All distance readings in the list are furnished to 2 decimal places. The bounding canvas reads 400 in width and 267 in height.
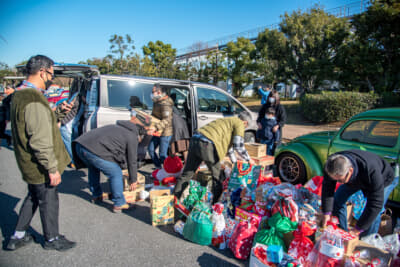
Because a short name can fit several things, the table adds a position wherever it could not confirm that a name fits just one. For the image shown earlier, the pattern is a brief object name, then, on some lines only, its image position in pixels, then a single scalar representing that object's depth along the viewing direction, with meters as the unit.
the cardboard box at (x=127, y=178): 4.23
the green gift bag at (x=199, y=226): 2.88
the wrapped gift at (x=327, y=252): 2.17
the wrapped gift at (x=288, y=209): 2.69
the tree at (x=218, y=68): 22.63
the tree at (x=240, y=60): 21.61
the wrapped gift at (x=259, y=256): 2.34
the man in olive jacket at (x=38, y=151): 2.39
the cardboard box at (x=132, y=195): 3.90
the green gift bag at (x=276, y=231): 2.49
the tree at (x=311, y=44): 15.41
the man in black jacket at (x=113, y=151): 3.34
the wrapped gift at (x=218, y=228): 2.90
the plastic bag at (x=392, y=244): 2.41
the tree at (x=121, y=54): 22.14
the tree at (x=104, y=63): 23.79
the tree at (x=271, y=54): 17.45
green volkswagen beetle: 3.44
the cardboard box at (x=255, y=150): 4.30
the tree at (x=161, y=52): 27.25
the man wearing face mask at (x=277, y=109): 5.91
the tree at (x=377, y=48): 11.80
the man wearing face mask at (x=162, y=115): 5.06
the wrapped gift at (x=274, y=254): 2.33
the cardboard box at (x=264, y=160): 4.19
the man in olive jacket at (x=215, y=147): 3.40
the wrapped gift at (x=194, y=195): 3.41
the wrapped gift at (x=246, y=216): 2.90
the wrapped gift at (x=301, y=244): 2.44
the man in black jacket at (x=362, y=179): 2.34
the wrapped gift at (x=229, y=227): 2.92
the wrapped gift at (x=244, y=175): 3.61
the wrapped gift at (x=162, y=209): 3.29
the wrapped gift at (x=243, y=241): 2.69
